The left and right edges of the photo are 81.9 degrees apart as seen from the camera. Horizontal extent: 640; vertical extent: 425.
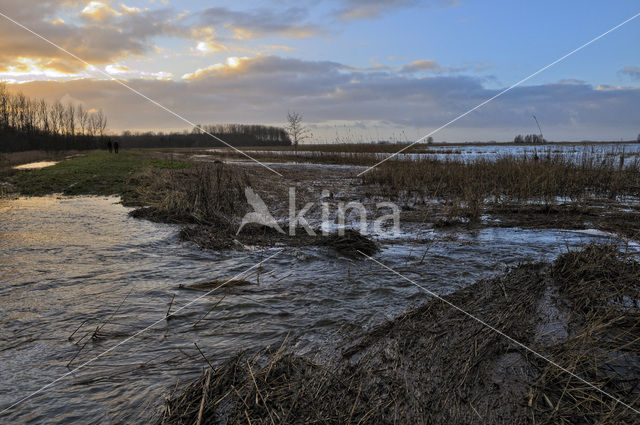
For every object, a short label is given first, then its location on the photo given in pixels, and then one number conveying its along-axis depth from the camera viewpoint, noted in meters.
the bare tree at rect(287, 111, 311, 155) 41.78
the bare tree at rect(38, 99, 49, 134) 78.61
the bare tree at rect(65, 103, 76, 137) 82.20
